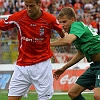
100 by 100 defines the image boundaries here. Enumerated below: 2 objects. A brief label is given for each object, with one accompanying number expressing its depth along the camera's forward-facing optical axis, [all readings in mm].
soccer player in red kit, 15750
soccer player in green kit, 15570
